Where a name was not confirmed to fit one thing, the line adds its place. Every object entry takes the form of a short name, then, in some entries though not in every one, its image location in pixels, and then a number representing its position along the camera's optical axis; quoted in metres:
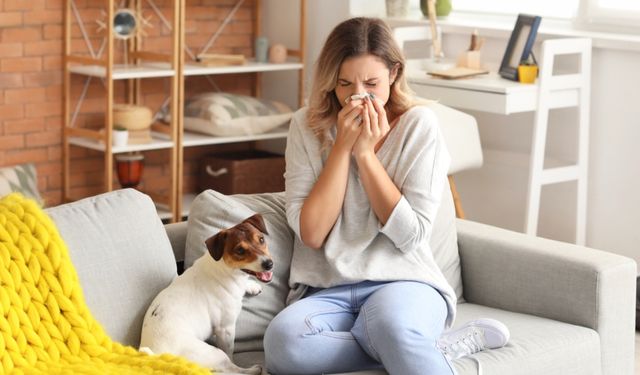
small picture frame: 4.22
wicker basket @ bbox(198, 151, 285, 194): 5.04
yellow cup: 4.15
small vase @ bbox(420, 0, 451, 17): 4.85
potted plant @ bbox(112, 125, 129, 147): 4.59
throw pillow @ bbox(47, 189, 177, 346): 2.36
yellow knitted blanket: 2.14
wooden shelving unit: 4.56
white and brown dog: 2.31
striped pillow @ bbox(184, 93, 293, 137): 4.92
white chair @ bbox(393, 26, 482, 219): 3.93
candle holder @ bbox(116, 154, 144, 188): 4.76
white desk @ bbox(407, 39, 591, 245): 4.10
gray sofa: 2.40
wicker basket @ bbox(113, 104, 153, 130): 4.64
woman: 2.46
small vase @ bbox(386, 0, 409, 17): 4.93
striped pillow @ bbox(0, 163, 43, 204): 4.34
